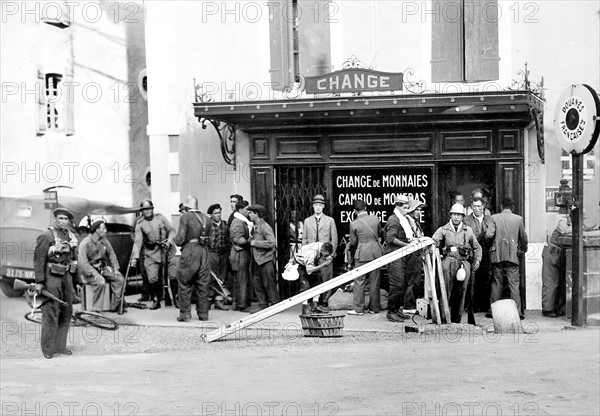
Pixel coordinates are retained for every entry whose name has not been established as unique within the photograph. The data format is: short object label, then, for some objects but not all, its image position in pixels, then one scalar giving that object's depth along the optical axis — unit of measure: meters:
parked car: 13.96
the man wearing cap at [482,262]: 11.87
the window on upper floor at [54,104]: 16.08
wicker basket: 10.57
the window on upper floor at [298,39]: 13.70
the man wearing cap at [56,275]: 9.78
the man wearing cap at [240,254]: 12.77
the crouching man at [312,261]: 12.01
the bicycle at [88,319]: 11.71
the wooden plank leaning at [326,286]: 10.07
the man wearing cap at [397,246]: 11.55
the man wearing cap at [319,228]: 12.48
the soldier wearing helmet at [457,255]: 11.16
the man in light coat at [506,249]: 11.70
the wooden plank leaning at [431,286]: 10.62
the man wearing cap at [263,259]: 12.52
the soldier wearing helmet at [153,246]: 13.34
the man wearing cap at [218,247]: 13.12
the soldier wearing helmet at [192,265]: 11.96
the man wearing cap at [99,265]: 12.51
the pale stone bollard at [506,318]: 10.62
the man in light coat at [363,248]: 12.21
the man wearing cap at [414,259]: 11.66
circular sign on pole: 10.66
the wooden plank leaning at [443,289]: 10.74
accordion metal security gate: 13.81
